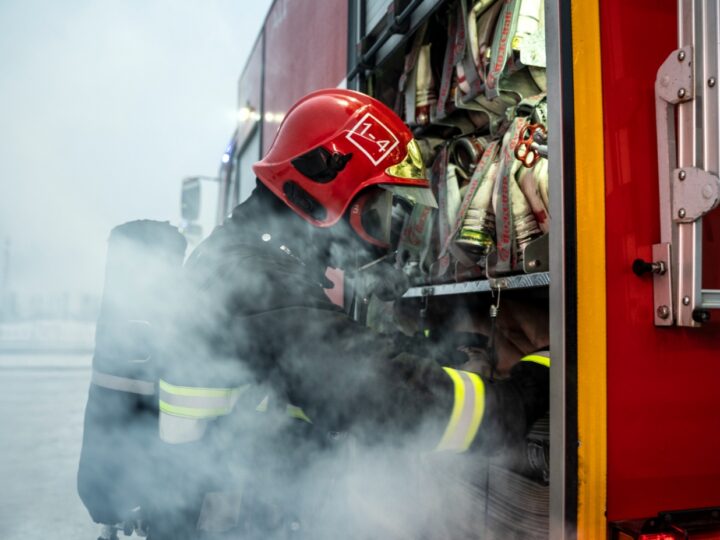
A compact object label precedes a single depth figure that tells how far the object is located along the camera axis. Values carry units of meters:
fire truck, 1.02
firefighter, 1.26
